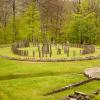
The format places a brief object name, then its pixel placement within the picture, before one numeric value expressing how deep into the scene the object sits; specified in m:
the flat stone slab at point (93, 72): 30.24
